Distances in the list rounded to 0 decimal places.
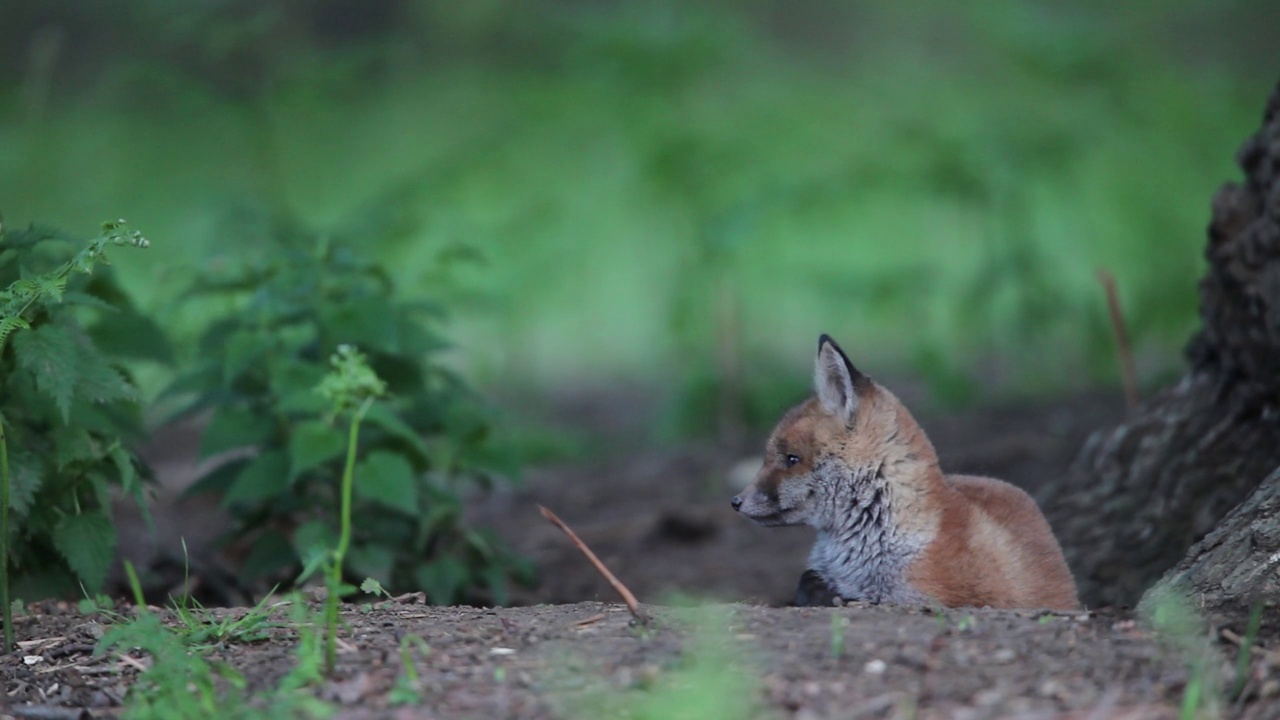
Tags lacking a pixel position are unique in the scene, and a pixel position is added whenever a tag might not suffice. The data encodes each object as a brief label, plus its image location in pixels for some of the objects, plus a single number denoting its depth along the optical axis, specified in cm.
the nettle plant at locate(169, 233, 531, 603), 1040
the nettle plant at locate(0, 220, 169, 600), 750
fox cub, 833
